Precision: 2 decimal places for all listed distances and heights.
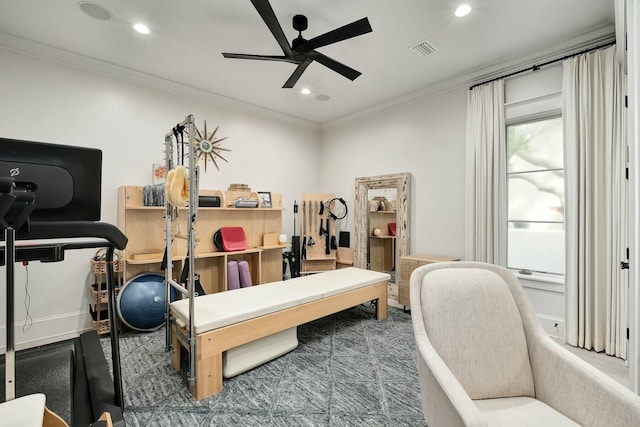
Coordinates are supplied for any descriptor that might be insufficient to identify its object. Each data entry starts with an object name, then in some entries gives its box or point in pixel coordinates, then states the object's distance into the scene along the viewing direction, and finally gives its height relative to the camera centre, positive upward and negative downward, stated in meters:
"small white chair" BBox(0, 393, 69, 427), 0.81 -0.58
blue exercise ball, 3.03 -0.94
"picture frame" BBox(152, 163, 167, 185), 3.70 +0.52
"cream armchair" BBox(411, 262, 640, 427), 1.16 -0.65
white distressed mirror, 4.30 +0.09
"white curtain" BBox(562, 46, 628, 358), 2.59 +0.13
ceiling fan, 2.05 +1.39
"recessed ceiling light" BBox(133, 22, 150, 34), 2.67 +1.74
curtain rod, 2.72 +1.63
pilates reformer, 2.04 -0.82
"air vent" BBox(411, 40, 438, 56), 3.00 +1.78
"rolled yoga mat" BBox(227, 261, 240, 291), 4.02 -0.86
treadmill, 1.00 +0.02
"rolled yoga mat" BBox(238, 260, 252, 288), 4.13 -0.85
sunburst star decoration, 4.16 +1.01
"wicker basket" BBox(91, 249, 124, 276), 3.00 -0.53
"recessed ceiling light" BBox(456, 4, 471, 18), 2.43 +1.76
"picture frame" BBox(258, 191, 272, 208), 4.53 +0.25
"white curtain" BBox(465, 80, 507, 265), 3.38 +0.45
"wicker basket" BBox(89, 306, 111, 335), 3.00 -1.13
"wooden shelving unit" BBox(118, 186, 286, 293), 3.36 -0.31
